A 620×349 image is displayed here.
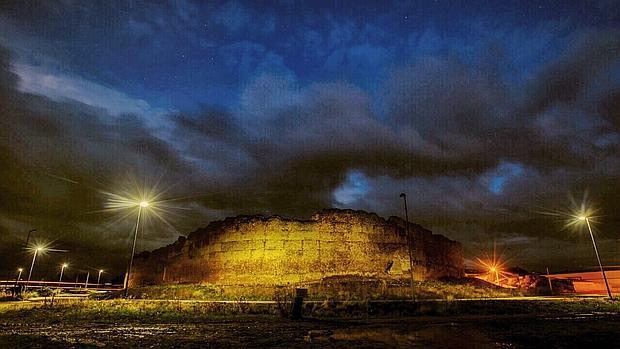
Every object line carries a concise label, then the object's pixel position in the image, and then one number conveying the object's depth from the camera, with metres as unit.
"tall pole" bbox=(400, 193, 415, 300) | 22.52
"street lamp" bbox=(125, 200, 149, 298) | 19.70
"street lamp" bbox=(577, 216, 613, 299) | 23.02
